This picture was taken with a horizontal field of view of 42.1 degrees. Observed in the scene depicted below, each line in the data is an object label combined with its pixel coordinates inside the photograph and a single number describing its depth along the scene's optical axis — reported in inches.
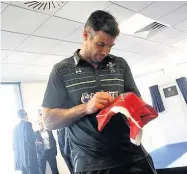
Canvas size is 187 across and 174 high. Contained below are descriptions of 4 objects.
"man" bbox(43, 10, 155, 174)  38.8
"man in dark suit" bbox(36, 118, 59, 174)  195.0
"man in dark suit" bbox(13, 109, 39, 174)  171.0
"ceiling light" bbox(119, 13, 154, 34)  170.8
